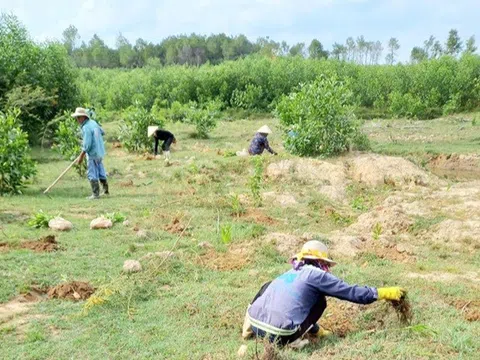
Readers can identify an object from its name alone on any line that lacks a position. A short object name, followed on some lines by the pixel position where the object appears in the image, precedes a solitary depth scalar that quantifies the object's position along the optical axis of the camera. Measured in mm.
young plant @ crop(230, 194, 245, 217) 9141
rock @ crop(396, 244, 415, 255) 7254
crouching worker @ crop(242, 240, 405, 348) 4254
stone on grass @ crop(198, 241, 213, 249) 7116
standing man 10203
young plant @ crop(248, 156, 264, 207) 9727
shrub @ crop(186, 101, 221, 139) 20127
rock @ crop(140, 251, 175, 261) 6520
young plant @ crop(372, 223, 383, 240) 7596
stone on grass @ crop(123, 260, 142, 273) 6164
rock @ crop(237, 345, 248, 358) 4121
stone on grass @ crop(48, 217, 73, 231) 8016
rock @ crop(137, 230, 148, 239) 7709
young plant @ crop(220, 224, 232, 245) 7422
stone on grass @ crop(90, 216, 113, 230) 8156
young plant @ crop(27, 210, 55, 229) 8172
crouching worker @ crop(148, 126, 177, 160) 15148
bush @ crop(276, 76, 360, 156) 12984
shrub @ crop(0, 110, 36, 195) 10172
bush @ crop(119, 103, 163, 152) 16016
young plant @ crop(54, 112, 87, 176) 13053
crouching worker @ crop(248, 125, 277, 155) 13623
